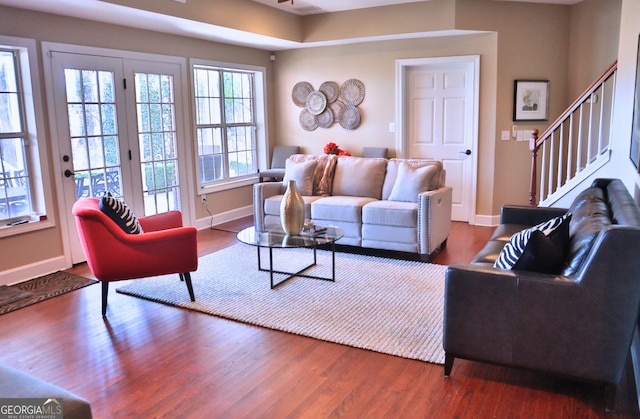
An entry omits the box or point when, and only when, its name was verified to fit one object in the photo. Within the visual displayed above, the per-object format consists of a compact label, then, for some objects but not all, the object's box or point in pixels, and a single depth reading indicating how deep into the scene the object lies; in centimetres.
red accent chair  334
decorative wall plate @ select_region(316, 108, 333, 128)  691
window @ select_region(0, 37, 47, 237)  414
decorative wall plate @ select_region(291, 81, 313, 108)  700
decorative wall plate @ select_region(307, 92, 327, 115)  689
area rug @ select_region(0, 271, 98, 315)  375
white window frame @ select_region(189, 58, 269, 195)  633
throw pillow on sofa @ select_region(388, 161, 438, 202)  474
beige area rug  310
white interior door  604
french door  457
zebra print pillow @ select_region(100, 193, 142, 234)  343
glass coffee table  381
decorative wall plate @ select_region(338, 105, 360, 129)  670
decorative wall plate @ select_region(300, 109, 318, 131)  704
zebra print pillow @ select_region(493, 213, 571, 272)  238
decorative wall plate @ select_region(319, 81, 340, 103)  680
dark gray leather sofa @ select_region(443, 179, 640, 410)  217
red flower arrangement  666
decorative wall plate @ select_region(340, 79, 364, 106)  663
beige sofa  454
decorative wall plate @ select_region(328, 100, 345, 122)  683
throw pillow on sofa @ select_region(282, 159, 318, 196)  534
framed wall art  573
